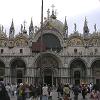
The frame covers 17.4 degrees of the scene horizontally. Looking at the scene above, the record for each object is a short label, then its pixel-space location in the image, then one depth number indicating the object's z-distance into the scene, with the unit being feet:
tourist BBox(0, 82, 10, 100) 38.19
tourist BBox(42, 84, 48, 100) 74.74
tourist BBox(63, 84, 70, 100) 77.90
